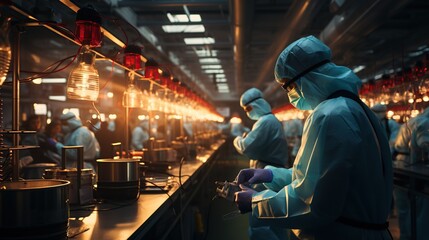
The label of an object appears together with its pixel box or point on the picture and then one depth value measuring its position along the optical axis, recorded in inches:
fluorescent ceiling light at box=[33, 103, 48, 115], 302.8
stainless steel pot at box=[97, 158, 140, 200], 87.4
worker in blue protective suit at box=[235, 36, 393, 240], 60.3
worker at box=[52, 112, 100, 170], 236.4
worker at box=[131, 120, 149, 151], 364.2
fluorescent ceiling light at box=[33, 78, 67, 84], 386.8
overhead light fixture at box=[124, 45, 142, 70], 113.7
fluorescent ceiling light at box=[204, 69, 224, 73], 437.4
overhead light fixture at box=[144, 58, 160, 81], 139.3
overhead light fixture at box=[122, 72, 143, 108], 129.2
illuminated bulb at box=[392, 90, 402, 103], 212.2
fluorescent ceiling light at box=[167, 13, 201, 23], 227.9
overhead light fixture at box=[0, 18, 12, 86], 56.1
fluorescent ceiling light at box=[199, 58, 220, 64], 370.3
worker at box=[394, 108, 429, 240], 170.2
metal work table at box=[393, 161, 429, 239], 161.0
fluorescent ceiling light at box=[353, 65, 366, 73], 379.3
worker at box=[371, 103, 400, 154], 259.3
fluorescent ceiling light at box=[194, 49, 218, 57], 328.1
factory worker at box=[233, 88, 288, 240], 178.9
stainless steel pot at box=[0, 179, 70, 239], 51.0
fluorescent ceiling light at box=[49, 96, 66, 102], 383.1
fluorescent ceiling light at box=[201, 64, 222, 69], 406.0
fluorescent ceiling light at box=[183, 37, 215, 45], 284.2
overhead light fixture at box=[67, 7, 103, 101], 76.2
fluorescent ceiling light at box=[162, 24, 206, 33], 254.2
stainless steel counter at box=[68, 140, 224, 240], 61.8
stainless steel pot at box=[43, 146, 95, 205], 82.2
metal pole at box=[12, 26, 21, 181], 68.2
